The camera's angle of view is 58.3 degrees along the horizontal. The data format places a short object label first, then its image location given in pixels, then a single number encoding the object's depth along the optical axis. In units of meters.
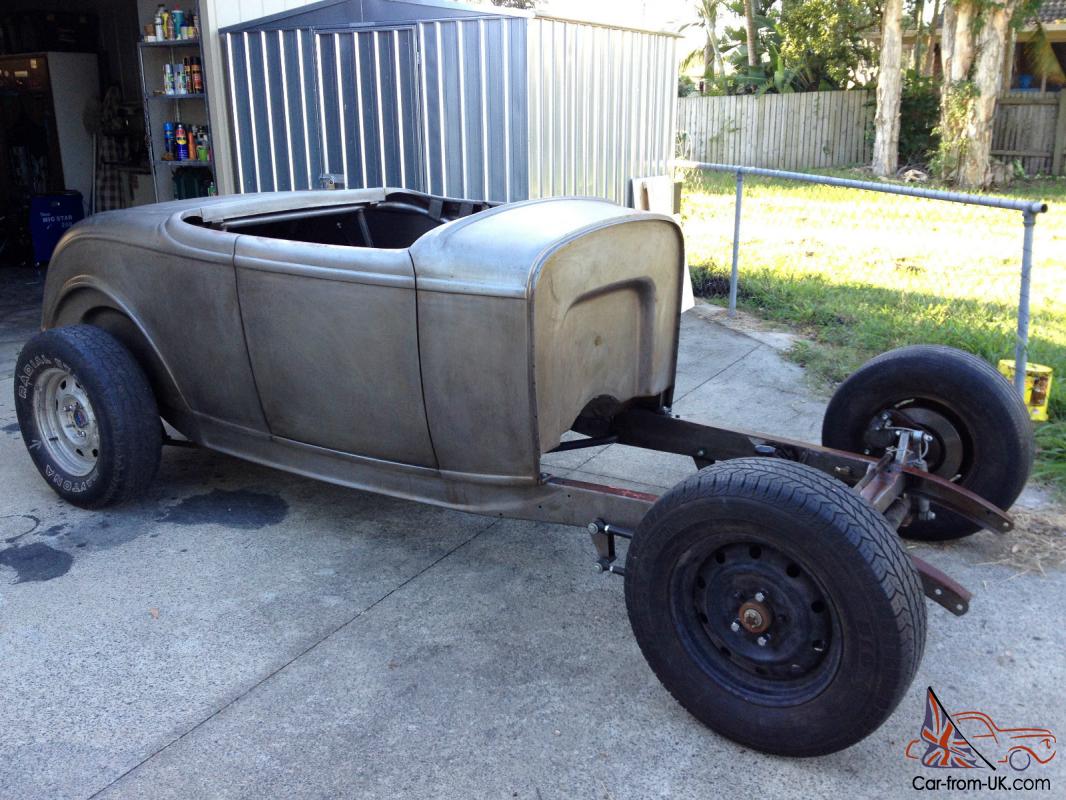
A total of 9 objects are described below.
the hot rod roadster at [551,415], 2.64
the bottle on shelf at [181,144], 8.96
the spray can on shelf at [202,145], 8.91
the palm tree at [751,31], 26.17
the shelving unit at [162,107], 8.94
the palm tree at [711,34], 30.53
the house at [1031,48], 21.97
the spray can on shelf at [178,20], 8.49
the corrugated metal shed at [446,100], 6.95
